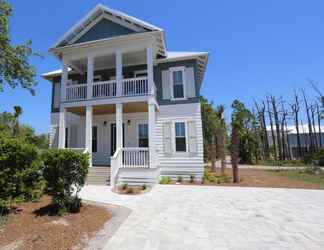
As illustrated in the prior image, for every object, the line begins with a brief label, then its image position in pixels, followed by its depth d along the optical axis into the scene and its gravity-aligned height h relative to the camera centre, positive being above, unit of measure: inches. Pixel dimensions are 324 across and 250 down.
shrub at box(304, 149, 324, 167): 845.9 -75.7
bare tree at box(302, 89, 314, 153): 1036.5 +125.6
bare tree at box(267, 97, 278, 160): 1272.1 +198.6
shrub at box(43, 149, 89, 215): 208.5 -29.0
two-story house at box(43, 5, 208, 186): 425.7 +113.6
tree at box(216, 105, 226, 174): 634.7 +61.2
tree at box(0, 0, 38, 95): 428.8 +220.2
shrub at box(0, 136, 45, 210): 201.8 -24.2
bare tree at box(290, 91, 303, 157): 1181.6 +214.1
